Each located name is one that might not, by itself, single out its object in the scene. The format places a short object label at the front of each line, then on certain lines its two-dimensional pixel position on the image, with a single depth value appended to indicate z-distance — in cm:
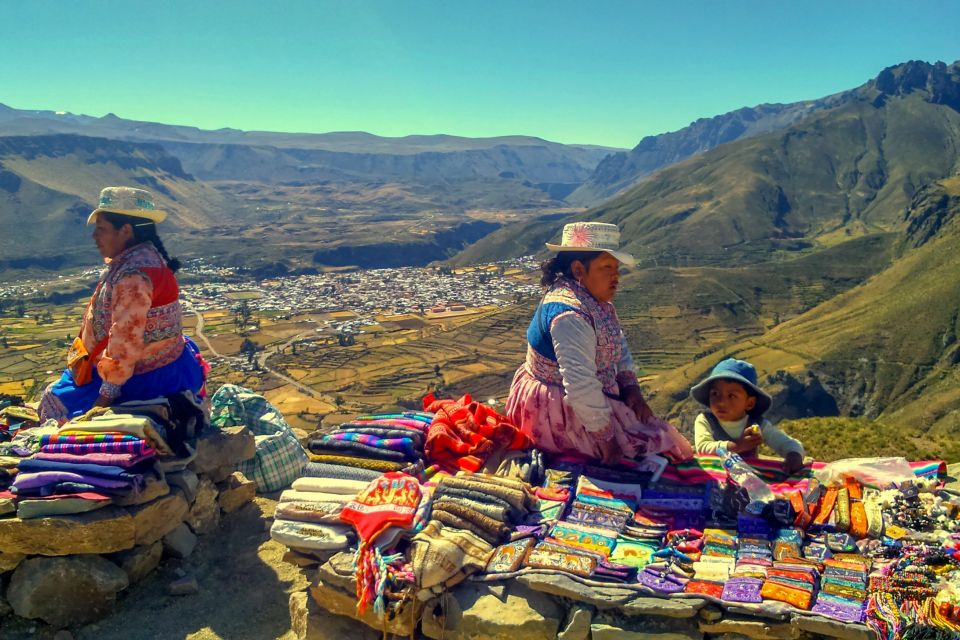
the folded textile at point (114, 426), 428
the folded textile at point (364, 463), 472
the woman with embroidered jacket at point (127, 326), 471
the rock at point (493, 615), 342
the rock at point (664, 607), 324
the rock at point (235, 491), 540
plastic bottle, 404
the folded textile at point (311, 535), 402
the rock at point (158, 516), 423
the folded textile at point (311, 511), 417
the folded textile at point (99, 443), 419
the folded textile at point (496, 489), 416
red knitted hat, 395
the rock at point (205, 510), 497
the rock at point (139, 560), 427
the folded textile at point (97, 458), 412
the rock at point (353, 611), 360
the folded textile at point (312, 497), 436
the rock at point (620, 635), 323
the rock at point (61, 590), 392
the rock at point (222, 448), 500
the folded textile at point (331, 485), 447
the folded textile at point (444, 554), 359
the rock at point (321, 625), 381
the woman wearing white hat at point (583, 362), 464
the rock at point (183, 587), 439
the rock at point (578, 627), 335
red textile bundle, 491
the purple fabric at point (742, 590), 322
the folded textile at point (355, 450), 482
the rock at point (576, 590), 335
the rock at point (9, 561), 396
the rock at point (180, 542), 466
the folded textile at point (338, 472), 466
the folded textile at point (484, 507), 403
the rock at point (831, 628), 298
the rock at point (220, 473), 532
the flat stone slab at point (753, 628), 309
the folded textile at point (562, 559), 355
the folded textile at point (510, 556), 366
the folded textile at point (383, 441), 488
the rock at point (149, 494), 414
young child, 492
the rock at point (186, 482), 466
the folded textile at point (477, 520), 392
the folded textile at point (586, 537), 382
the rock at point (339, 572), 373
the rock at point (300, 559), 414
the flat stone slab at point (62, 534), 389
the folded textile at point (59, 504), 391
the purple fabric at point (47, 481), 401
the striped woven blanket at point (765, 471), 456
